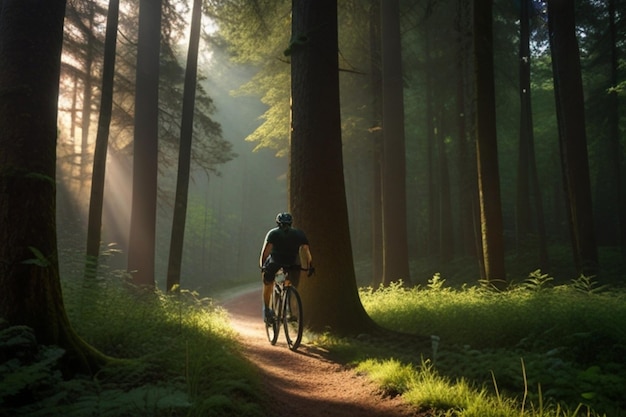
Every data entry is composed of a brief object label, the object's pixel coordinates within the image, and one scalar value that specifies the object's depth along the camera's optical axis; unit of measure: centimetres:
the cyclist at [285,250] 786
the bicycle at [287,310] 766
